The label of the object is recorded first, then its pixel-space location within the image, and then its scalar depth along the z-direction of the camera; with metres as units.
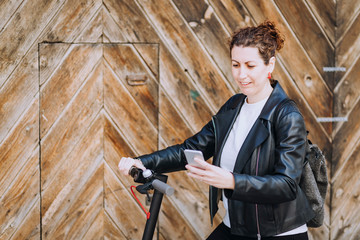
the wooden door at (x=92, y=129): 3.29
